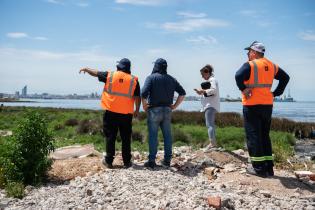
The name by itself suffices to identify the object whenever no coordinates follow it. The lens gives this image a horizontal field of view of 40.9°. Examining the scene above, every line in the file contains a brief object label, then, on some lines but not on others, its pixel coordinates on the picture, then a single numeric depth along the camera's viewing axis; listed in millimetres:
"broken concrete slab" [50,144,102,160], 9945
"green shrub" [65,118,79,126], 23750
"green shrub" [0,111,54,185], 7527
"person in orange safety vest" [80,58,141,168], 8359
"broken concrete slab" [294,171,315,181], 8383
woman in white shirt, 9531
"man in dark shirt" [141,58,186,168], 8445
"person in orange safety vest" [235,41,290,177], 7820
